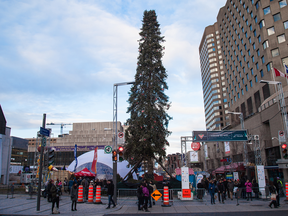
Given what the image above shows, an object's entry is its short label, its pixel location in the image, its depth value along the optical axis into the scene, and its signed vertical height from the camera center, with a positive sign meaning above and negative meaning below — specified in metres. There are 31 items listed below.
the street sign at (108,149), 18.82 +1.07
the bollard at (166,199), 15.95 -2.57
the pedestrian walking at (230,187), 20.27 -2.36
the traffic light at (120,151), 16.32 +0.77
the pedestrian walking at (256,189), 19.76 -2.46
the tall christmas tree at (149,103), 24.33 +6.60
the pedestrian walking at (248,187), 18.75 -2.16
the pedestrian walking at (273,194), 14.59 -2.18
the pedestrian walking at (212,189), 17.39 -2.11
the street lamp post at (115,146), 16.16 +1.26
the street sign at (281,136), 19.33 +1.97
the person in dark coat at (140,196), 14.29 -2.11
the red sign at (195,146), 32.91 +2.17
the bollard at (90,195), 17.58 -2.46
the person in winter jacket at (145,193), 14.19 -1.92
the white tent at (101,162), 35.22 -0.08
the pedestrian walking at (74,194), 13.80 -1.86
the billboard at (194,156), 71.66 +1.59
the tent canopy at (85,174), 30.96 -1.50
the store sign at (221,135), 25.81 +2.83
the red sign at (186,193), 18.86 -2.58
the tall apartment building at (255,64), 38.28 +19.39
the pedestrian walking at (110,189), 14.97 -1.75
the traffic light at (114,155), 16.55 +0.51
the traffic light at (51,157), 14.31 +0.37
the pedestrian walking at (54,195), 12.55 -1.75
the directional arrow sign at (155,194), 15.25 -2.14
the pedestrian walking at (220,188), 18.03 -2.12
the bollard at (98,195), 16.73 -2.41
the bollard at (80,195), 17.56 -2.46
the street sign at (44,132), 14.01 +1.94
